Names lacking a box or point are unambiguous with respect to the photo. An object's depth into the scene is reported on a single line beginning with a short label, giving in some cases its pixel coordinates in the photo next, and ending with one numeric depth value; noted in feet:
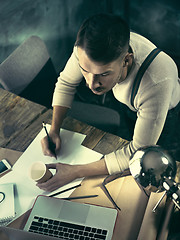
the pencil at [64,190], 4.08
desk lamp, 2.74
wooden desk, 4.03
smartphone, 4.42
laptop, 3.66
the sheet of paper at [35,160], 4.11
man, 3.30
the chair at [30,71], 5.47
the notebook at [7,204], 3.95
